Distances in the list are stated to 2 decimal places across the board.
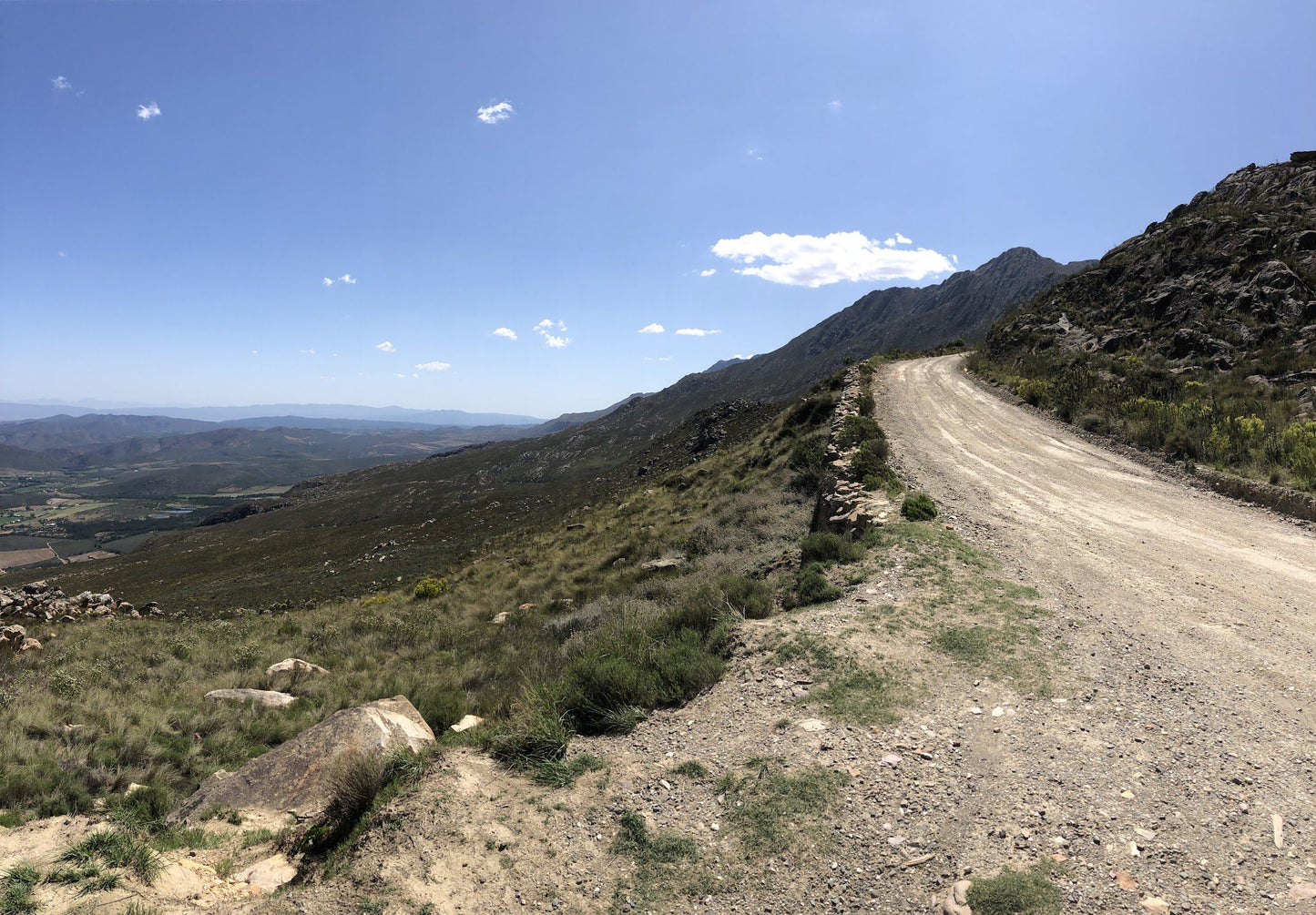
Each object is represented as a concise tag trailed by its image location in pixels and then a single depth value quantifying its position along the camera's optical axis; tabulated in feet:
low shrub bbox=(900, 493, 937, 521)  37.42
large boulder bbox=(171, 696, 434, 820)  21.42
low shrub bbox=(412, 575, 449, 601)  72.49
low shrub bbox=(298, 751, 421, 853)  18.43
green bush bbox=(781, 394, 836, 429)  89.86
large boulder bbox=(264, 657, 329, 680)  38.14
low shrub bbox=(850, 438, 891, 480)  45.16
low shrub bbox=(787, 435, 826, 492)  56.59
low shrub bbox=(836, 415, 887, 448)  56.39
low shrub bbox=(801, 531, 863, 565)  32.50
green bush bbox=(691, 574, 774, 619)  29.17
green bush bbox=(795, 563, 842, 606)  28.89
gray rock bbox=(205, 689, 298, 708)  32.53
